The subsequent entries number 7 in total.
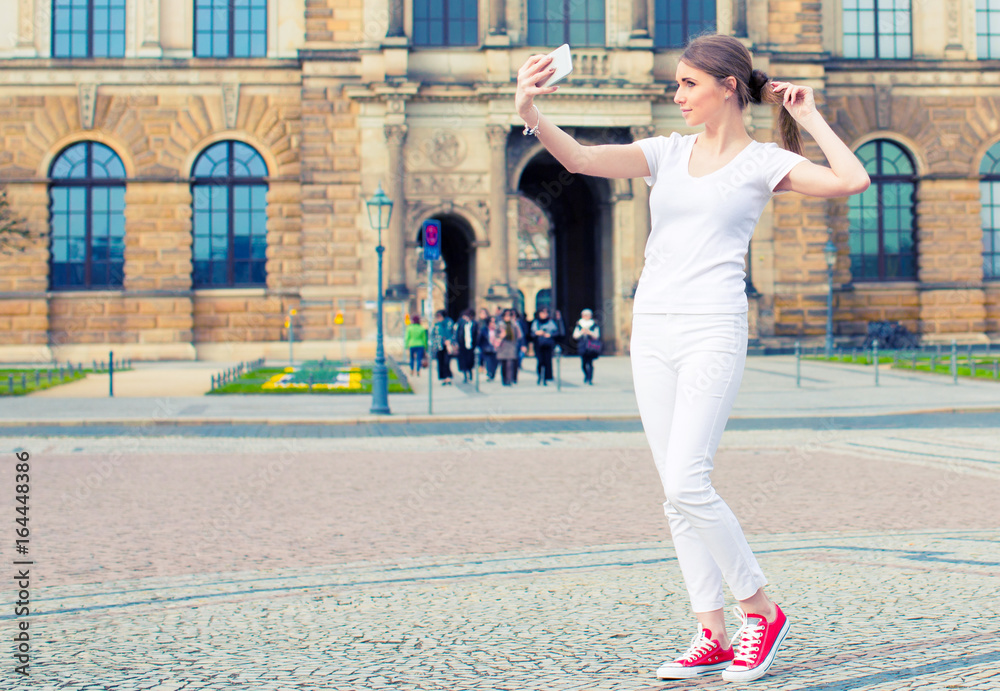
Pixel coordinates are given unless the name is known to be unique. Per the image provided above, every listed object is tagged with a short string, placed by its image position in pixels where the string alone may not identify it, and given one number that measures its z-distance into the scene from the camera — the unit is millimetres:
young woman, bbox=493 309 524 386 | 24172
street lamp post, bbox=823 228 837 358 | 36094
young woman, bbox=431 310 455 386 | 25719
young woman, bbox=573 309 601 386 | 24125
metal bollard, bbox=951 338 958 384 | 23484
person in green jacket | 28062
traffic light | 22750
